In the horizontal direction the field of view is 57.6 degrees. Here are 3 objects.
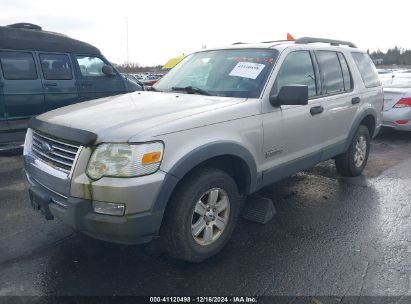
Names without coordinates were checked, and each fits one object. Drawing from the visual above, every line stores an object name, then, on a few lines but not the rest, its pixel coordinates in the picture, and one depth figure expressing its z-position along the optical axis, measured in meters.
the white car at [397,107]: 7.99
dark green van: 6.32
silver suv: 2.60
